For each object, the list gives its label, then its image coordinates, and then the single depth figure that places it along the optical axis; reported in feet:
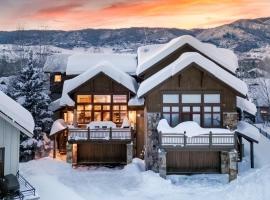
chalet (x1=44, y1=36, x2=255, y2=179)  108.37
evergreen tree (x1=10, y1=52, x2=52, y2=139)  138.31
